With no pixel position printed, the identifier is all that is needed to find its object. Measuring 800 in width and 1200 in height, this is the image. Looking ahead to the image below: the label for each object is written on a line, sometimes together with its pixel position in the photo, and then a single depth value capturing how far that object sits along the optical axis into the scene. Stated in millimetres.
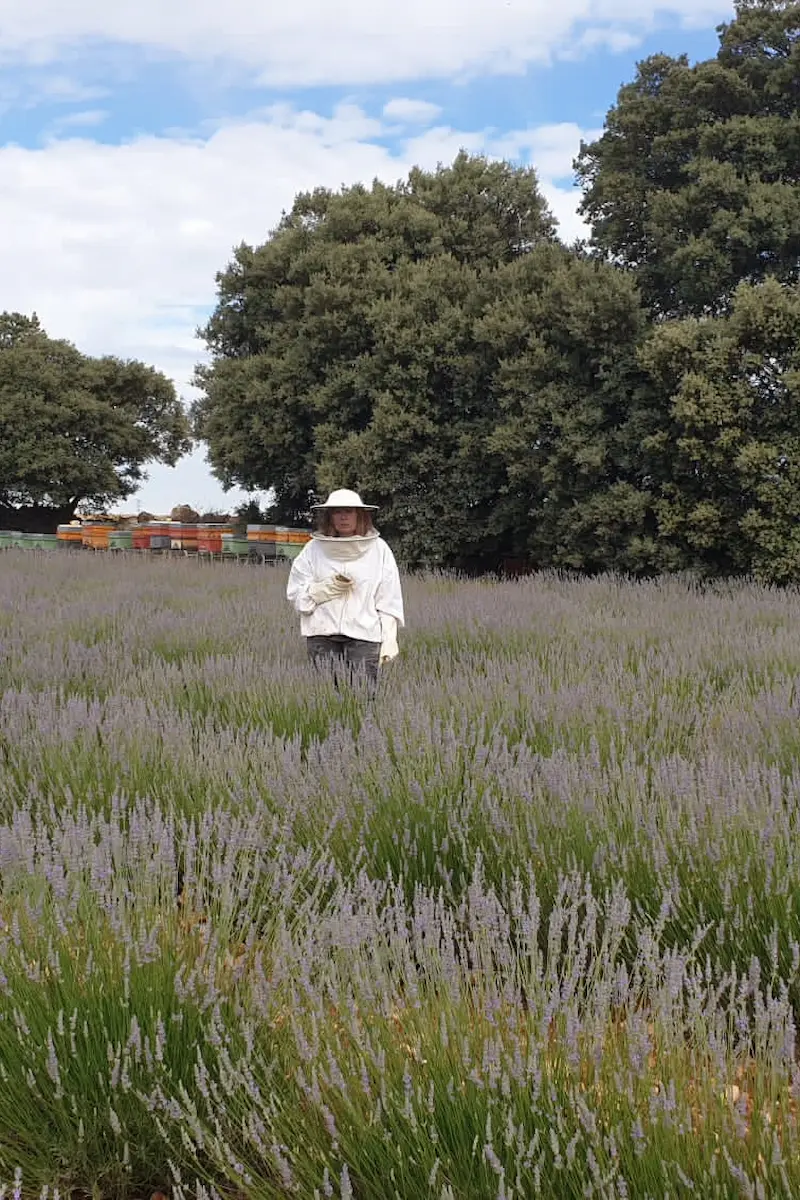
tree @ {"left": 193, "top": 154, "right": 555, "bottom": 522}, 20766
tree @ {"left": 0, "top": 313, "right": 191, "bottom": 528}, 35938
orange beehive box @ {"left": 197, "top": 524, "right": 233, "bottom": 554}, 23938
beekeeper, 6164
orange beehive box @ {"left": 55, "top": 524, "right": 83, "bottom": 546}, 26797
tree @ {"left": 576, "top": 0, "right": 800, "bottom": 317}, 17734
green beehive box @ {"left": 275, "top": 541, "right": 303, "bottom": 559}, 19844
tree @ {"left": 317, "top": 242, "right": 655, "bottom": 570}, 16781
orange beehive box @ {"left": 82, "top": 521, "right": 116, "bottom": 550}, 25391
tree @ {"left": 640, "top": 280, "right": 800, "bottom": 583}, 14742
